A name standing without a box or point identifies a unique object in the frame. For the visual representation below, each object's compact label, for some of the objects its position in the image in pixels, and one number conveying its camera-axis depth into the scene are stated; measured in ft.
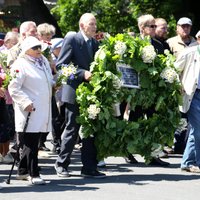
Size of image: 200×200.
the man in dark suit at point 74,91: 62.14
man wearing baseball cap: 78.84
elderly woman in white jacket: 57.64
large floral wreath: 60.67
